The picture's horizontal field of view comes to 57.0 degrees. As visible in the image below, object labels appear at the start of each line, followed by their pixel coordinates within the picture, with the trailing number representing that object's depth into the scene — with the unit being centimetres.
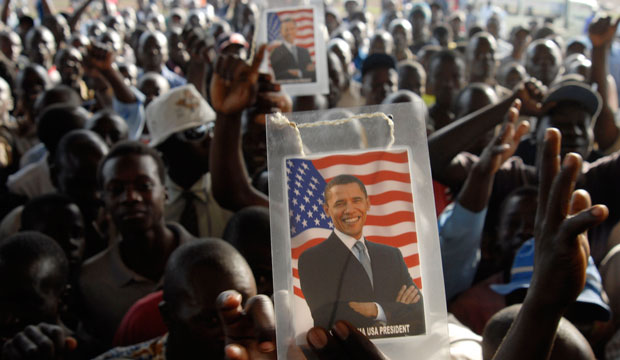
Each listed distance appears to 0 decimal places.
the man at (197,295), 159
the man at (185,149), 281
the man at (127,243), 221
